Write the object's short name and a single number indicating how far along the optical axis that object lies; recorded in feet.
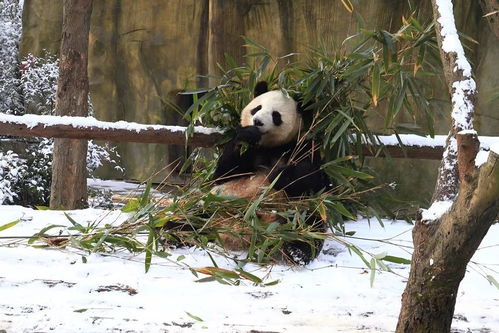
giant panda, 20.67
